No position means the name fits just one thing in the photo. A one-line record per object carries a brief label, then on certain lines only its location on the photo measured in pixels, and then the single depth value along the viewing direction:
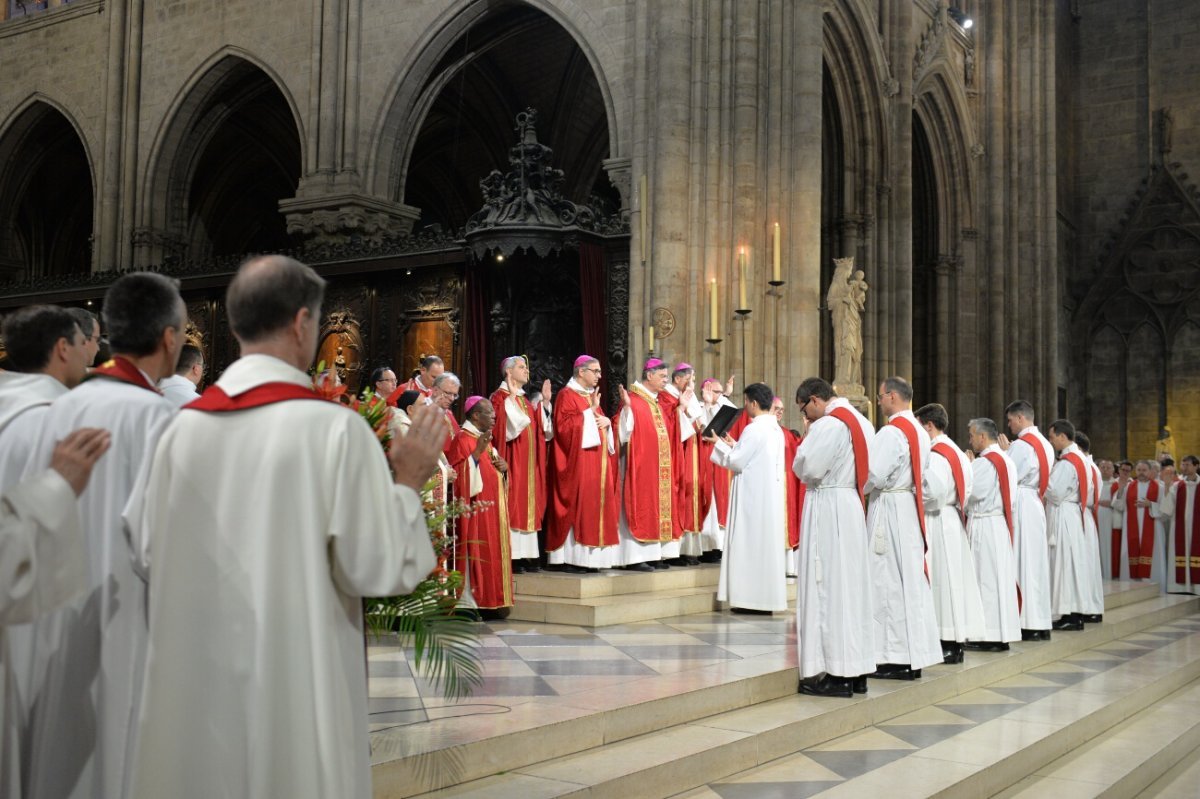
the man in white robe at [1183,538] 15.14
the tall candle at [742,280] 12.55
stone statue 15.34
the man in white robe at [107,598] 3.07
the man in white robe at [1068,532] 10.55
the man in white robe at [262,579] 2.67
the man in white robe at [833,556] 6.57
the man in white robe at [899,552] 7.09
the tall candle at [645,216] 13.93
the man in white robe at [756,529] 9.01
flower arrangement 3.82
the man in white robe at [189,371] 4.88
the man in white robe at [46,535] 2.46
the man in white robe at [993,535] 8.77
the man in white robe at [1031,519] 9.52
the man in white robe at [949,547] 8.20
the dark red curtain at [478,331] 15.23
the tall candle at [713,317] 12.61
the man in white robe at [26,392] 3.05
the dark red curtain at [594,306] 14.30
